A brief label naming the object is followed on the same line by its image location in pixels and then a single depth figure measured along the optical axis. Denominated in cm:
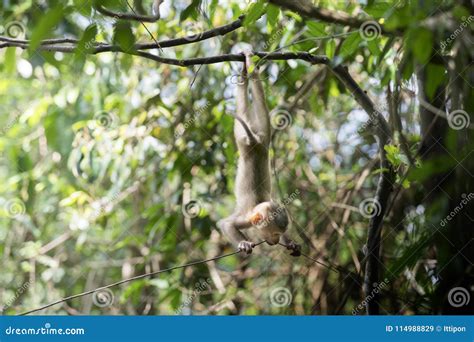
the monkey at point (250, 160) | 353
